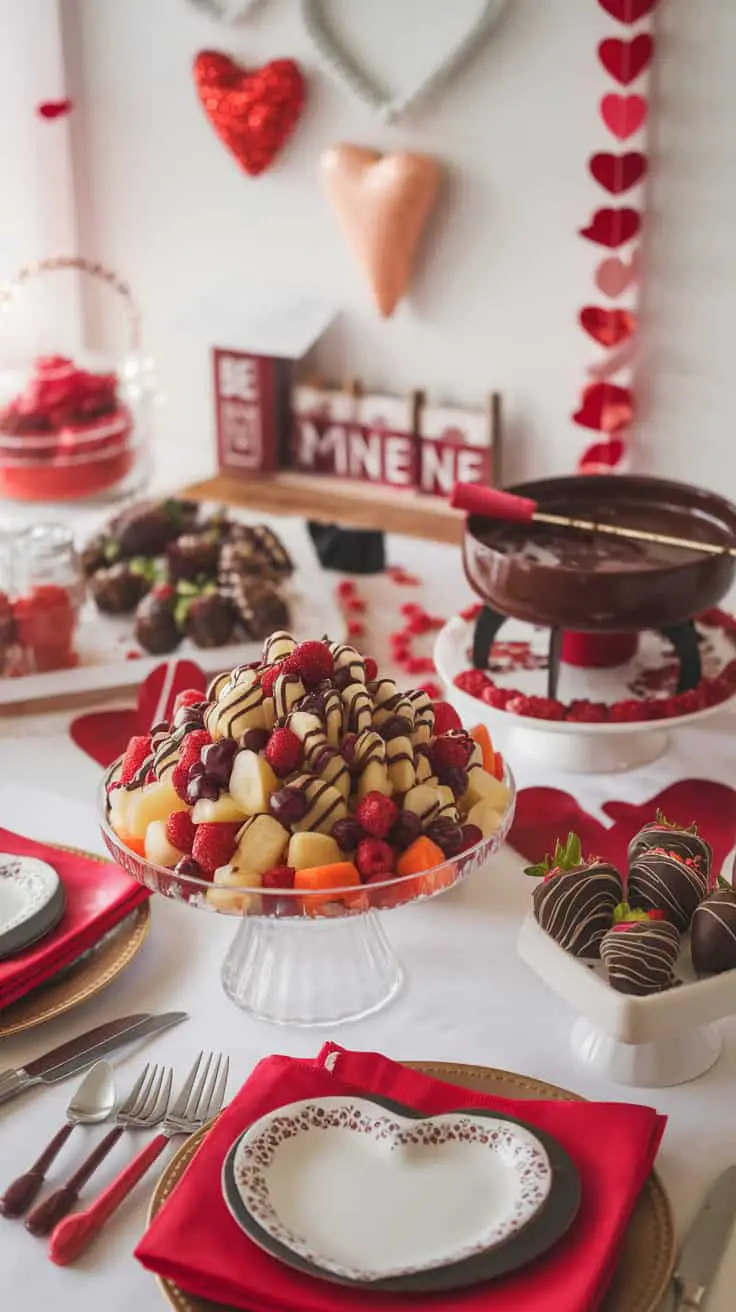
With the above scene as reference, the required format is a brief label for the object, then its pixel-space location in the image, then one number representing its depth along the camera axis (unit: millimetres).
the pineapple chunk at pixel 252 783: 1100
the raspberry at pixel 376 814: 1095
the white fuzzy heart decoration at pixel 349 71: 2500
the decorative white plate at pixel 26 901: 1212
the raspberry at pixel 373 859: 1086
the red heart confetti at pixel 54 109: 2805
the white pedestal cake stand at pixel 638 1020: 1027
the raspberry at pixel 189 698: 1277
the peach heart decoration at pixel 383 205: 2502
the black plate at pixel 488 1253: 863
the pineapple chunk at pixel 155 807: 1153
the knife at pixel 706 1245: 902
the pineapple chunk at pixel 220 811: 1104
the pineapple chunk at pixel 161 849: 1120
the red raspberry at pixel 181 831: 1117
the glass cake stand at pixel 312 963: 1147
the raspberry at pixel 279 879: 1076
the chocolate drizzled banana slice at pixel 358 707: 1157
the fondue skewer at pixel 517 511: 1646
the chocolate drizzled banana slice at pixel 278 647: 1245
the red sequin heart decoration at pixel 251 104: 2600
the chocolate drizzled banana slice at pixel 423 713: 1188
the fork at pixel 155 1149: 959
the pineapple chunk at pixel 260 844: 1090
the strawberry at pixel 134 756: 1225
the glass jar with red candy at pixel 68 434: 2363
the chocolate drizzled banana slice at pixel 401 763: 1137
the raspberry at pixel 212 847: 1092
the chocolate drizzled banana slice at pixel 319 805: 1100
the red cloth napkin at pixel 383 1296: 863
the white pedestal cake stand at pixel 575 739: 1568
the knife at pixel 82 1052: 1115
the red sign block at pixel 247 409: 2754
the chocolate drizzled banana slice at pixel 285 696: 1158
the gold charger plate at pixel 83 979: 1169
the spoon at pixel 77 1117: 1000
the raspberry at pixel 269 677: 1178
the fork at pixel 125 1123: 982
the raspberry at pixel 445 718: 1260
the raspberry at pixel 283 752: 1111
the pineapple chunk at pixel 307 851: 1084
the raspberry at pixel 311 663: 1182
